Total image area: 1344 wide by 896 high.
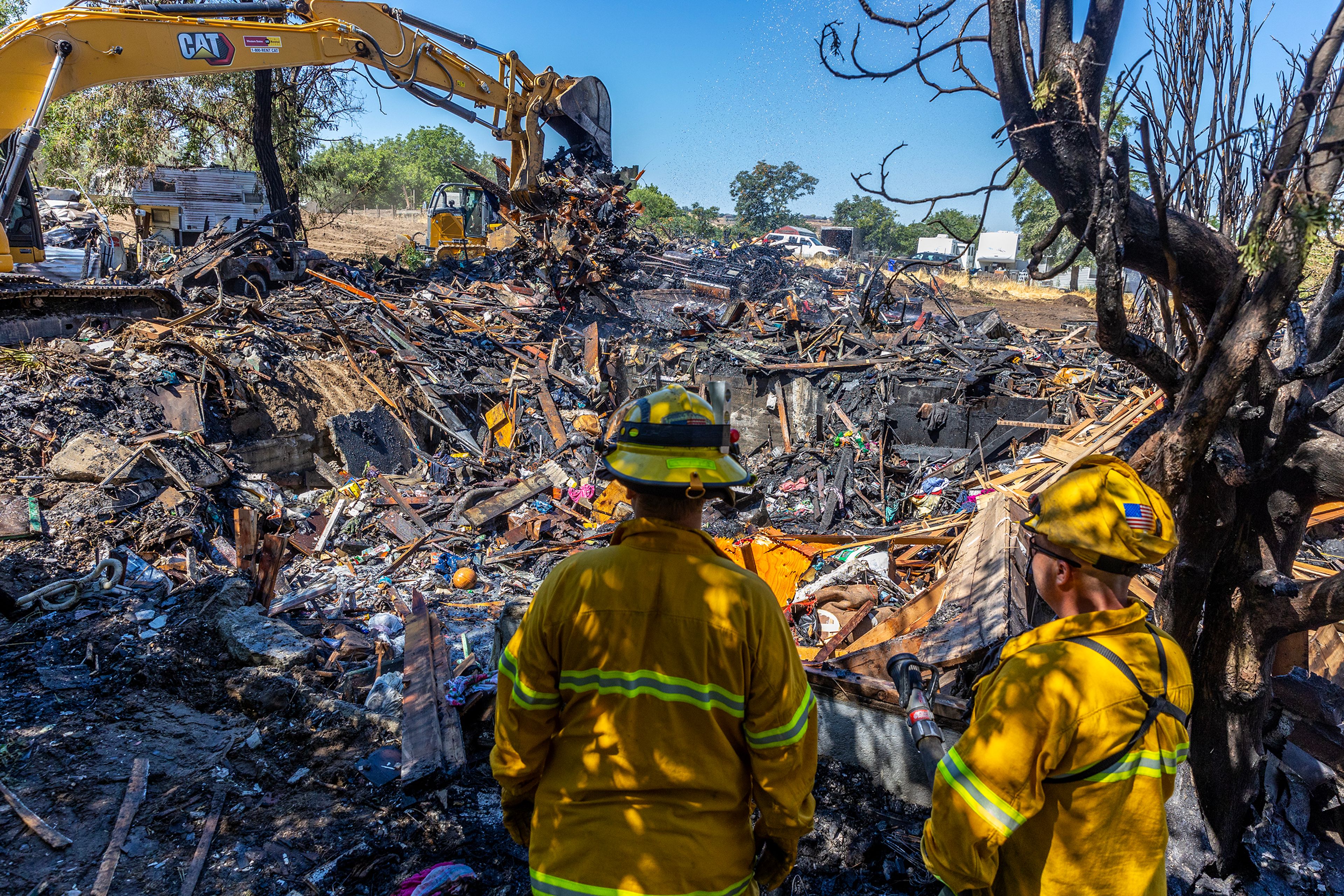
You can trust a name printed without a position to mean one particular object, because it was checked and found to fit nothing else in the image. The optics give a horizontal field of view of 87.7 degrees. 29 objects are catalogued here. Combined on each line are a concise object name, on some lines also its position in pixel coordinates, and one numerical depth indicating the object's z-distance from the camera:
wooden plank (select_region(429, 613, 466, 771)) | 3.57
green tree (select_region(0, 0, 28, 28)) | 23.86
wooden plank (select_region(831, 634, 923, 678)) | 4.27
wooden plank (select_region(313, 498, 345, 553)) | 7.50
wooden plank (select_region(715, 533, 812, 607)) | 6.96
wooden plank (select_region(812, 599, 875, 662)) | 4.98
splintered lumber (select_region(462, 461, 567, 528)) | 8.61
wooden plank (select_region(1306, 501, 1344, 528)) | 6.10
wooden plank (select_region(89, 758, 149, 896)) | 2.75
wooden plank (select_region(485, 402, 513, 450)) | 10.88
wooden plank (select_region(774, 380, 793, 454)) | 11.03
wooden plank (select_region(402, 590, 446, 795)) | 3.43
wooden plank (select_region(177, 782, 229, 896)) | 2.80
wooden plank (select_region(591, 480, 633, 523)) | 9.01
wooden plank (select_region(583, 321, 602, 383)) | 12.40
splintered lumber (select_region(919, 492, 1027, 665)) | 3.88
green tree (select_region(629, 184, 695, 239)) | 44.00
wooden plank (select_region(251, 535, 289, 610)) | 5.75
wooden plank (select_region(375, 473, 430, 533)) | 8.23
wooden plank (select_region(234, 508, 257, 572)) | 6.07
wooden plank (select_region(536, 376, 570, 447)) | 10.77
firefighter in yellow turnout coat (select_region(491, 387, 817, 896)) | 1.59
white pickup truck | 36.66
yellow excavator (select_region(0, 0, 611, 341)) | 7.64
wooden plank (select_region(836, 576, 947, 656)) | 4.88
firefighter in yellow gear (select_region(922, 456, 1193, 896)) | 1.48
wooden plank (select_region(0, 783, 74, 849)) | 2.89
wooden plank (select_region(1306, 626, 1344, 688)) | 4.78
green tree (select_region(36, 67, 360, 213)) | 17.06
